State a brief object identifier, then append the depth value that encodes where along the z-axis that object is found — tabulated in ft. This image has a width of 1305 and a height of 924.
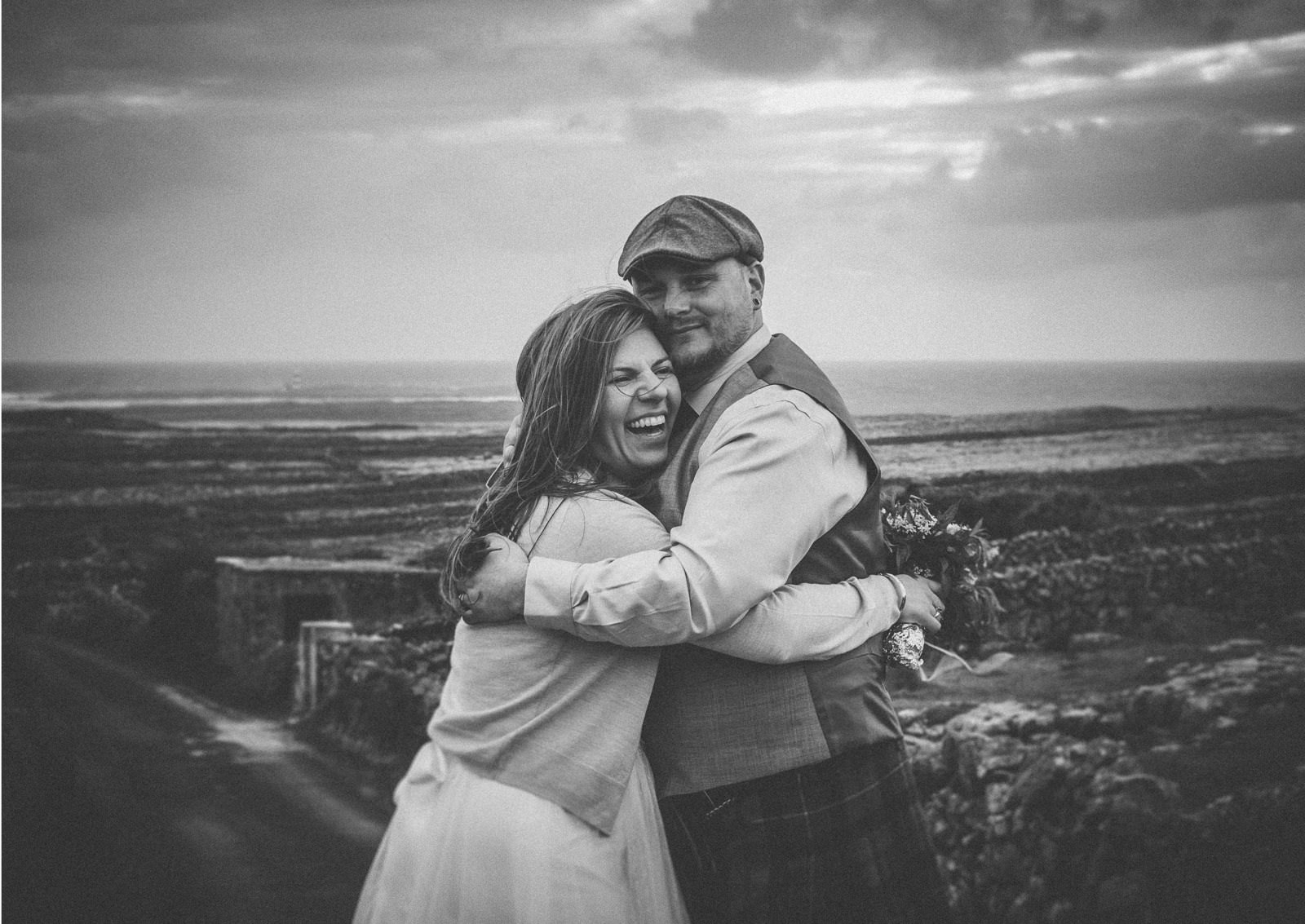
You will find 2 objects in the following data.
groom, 7.69
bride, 7.93
